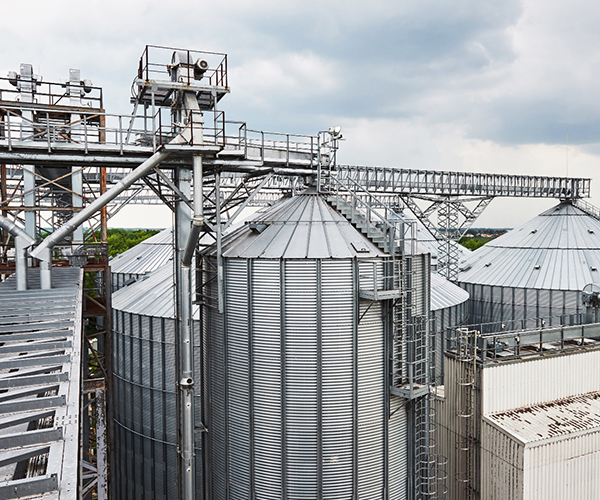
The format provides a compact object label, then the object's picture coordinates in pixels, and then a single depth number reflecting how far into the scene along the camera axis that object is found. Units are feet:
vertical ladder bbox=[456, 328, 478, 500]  58.54
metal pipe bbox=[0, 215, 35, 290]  49.38
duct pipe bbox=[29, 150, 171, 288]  48.67
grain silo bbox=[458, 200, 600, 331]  108.27
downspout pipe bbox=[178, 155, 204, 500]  51.11
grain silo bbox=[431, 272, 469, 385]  90.63
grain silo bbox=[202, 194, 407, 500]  47.16
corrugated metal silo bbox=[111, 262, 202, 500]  73.61
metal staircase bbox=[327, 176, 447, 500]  48.93
